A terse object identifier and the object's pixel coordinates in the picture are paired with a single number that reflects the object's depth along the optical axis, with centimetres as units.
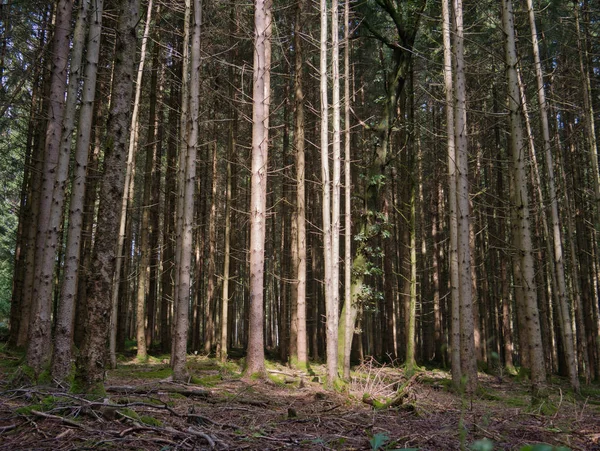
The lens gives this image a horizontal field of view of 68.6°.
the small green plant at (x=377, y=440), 200
